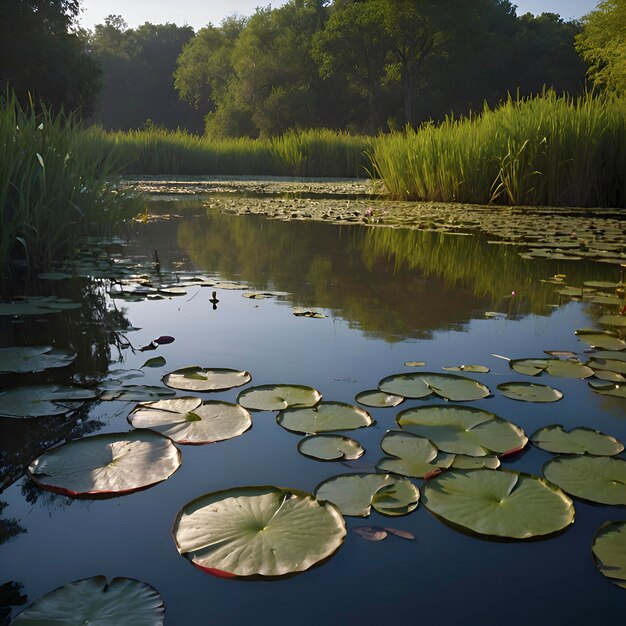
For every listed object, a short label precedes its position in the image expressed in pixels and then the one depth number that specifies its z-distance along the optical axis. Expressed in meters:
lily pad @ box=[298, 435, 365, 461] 1.15
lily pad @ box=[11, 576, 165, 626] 0.71
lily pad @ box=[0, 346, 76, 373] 1.59
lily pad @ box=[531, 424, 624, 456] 1.19
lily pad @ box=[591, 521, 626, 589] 0.82
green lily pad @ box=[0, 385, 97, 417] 1.31
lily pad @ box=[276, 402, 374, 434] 1.27
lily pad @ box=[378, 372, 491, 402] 1.47
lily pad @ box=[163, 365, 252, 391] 1.48
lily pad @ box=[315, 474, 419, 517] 0.97
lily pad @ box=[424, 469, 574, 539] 0.94
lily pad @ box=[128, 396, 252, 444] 1.23
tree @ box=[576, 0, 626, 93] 18.02
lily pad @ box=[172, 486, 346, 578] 0.82
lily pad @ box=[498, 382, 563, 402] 1.47
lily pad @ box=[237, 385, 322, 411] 1.37
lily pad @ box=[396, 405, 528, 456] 1.20
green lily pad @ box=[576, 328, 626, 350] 1.96
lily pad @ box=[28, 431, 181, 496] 1.02
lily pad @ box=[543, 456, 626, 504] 1.03
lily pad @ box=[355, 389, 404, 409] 1.41
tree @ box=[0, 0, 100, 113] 14.49
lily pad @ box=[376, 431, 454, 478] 1.10
